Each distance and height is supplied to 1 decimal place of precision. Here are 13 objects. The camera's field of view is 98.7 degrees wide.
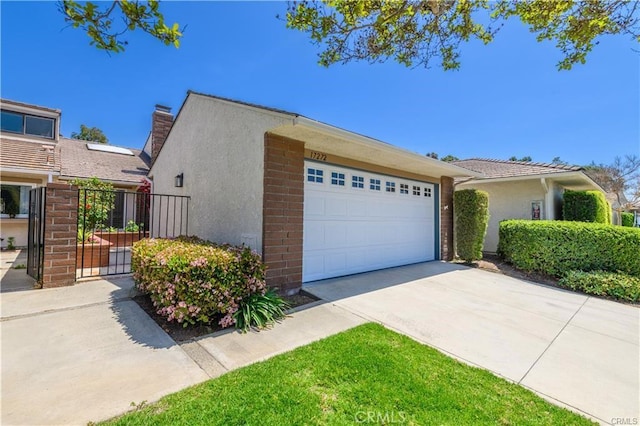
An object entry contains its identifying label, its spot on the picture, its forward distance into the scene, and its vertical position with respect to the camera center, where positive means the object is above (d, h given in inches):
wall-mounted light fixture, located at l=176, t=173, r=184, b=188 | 321.1 +43.8
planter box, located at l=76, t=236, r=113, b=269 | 284.5 -40.2
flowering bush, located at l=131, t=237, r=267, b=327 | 143.9 -35.4
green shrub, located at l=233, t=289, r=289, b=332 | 157.2 -56.6
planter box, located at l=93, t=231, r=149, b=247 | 394.4 -30.9
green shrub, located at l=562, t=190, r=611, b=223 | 399.5 +20.8
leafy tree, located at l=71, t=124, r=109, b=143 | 1239.2 +370.0
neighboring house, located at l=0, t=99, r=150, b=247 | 410.3 +98.0
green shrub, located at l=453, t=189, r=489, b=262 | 351.9 -3.8
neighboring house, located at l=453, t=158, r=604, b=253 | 407.2 +51.9
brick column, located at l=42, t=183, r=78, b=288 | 200.7 -14.5
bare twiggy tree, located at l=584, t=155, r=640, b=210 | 986.1 +163.4
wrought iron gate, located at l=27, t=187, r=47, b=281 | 207.3 -14.5
